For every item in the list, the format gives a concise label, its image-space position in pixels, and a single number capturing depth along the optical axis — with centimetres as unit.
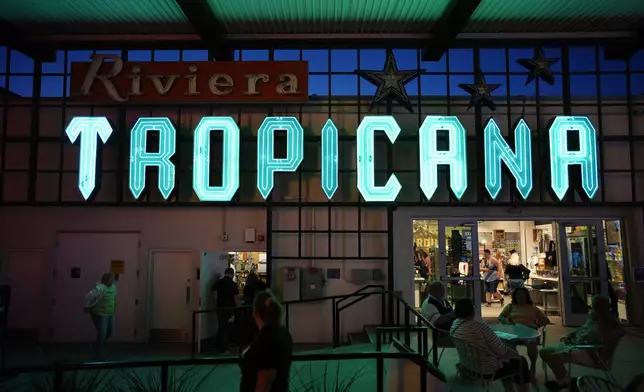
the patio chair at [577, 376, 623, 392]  415
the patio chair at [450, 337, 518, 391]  577
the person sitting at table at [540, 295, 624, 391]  608
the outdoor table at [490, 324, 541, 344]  650
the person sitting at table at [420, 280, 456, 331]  726
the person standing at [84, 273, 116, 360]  904
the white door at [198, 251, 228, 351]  1036
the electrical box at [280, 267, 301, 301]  1101
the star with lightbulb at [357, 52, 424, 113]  1092
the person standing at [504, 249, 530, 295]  1299
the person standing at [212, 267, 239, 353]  1005
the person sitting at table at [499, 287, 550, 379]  738
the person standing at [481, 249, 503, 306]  1373
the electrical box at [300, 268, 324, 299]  1099
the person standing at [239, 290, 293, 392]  405
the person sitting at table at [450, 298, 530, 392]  574
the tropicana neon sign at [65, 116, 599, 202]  1053
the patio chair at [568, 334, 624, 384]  604
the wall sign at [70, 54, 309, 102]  1107
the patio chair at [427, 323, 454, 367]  732
